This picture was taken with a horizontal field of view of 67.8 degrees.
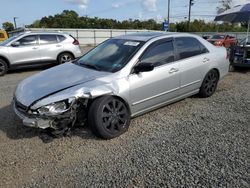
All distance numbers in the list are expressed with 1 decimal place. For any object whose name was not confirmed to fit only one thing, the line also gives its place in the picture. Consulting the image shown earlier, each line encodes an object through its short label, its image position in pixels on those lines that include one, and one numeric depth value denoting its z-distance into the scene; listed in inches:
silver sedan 101.7
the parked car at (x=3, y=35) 542.4
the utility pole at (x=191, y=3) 1151.8
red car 618.9
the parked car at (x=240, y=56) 255.1
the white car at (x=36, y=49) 279.0
